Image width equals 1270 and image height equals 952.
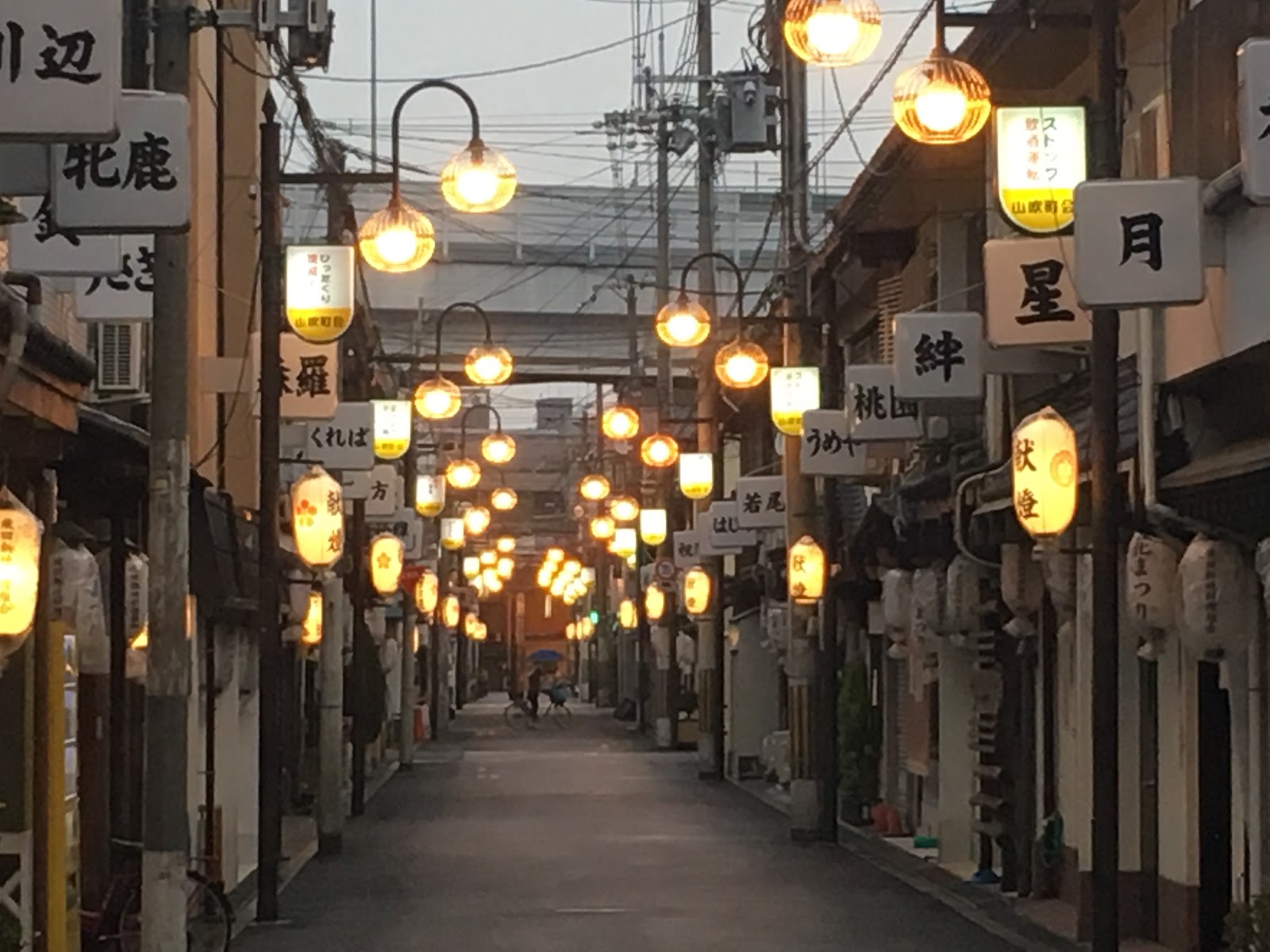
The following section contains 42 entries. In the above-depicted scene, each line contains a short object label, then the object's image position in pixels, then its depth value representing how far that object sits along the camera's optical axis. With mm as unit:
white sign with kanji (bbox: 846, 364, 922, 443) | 27375
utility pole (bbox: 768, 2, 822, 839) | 31703
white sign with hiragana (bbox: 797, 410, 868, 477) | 29844
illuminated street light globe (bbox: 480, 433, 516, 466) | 45438
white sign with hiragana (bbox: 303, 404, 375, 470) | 28531
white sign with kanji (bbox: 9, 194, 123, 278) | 16547
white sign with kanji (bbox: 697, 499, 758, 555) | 42812
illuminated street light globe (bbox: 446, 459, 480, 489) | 49562
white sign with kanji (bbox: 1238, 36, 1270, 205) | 12133
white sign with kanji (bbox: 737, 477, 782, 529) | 38844
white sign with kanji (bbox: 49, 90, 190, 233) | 13953
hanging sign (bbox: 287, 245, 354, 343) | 24469
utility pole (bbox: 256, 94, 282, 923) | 23281
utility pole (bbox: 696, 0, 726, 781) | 43294
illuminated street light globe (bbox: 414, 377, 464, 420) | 35781
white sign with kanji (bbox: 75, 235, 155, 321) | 18656
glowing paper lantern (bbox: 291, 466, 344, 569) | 25828
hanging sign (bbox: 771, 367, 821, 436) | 32125
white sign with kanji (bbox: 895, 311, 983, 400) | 24000
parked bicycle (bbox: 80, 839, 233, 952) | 18234
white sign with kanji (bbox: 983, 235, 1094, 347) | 20578
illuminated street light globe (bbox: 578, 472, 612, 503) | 58844
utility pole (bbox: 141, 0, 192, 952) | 15422
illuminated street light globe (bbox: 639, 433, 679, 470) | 47094
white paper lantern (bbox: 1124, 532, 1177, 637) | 18141
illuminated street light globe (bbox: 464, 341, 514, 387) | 34344
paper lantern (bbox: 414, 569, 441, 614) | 53656
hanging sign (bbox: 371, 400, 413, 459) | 36969
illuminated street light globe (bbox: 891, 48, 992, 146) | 18250
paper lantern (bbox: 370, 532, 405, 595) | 37438
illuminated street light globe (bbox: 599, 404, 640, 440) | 43625
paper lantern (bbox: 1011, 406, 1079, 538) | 18891
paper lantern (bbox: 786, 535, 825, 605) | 31328
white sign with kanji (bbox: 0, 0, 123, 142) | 10047
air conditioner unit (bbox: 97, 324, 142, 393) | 22672
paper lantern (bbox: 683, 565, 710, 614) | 47719
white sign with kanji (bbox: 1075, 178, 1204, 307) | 15312
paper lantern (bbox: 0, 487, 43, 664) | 13523
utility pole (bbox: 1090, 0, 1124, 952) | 16234
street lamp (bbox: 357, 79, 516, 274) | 22641
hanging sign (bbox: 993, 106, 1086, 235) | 19188
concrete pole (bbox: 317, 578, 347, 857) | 30641
